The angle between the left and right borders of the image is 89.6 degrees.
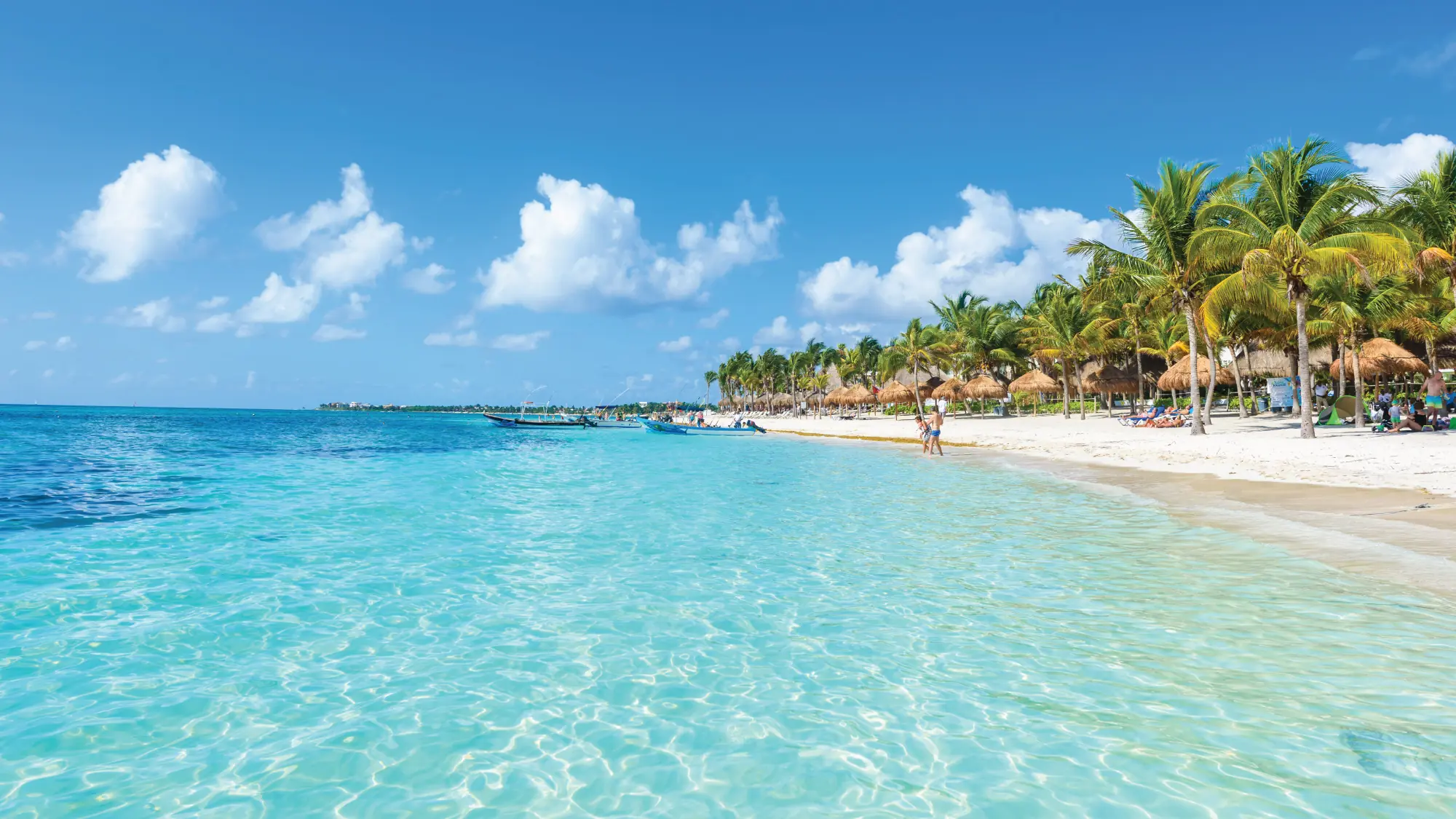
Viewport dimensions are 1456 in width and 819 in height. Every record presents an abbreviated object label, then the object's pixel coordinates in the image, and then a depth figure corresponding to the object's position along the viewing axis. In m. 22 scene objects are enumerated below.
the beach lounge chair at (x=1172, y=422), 26.28
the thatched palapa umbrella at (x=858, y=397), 57.94
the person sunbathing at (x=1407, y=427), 18.03
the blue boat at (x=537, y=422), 70.94
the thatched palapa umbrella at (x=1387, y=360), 27.36
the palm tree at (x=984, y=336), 46.25
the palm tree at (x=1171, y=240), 21.97
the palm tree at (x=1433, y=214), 18.36
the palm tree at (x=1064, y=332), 36.94
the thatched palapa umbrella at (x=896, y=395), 51.22
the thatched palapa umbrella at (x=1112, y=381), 39.03
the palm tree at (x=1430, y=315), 23.67
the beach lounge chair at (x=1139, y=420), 28.37
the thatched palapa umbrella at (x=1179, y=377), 32.94
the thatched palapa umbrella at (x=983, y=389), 42.42
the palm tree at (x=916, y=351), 46.31
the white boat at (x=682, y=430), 53.78
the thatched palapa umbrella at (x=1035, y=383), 39.78
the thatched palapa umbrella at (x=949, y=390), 45.12
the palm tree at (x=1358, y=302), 23.17
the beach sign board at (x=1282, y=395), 27.84
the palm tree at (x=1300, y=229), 16.84
